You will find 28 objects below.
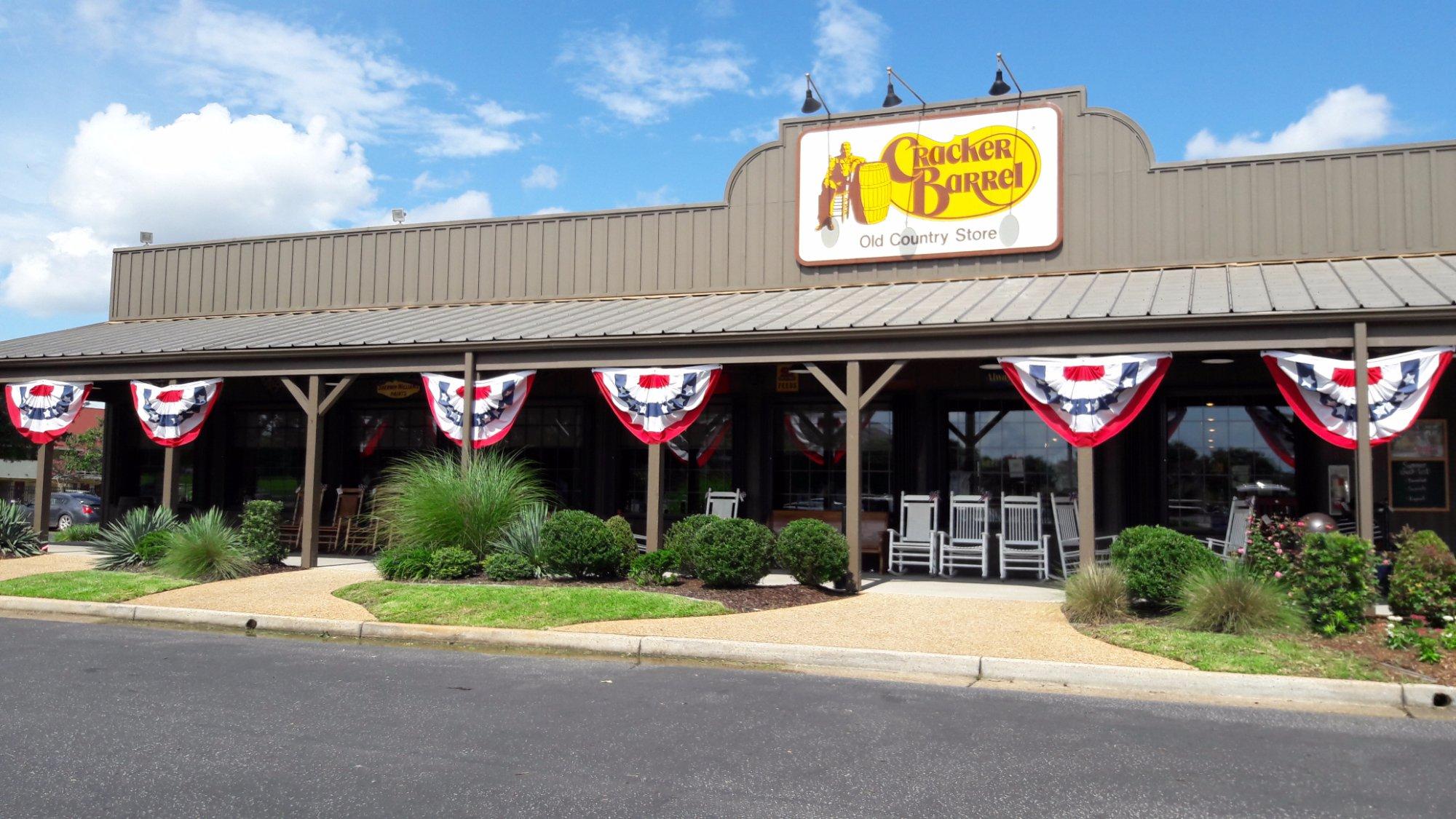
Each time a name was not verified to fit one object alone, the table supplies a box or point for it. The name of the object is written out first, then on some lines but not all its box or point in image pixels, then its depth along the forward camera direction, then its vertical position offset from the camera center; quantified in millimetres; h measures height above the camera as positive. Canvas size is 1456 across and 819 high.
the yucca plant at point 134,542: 13008 -1059
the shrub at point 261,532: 12922 -901
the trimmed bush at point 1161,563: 8906 -721
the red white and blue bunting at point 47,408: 15570 +687
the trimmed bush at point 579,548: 11219 -873
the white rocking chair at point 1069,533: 12719 -706
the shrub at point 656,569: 11094 -1066
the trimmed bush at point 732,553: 10609 -846
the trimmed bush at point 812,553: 10758 -841
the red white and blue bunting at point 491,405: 13383 +738
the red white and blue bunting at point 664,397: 12523 +811
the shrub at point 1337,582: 8023 -782
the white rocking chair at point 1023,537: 12773 -784
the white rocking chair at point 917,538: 13328 -831
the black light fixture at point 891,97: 14773 +5211
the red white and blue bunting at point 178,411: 14758 +649
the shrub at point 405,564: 11609 -1124
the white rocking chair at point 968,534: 13086 -777
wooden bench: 13336 -701
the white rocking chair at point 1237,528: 11773 -555
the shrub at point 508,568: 11422 -1116
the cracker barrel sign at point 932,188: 14430 +3965
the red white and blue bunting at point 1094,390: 10742 +858
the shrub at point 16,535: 14523 -1109
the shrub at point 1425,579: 8016 -746
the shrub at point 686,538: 11281 -761
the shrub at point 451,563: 11508 -1097
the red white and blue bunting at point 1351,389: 9883 +855
